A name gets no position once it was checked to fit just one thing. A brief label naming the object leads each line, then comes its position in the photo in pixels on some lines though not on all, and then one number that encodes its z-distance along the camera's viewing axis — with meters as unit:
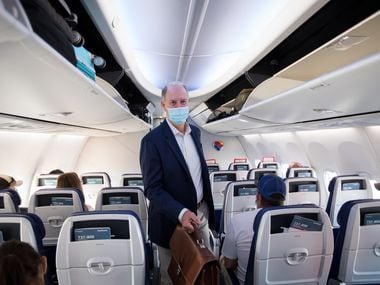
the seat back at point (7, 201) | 3.59
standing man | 2.29
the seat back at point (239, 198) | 4.94
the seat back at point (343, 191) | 4.69
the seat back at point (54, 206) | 3.89
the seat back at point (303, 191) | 4.95
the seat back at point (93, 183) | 7.07
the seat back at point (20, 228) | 2.38
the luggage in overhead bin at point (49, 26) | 1.75
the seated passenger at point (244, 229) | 2.90
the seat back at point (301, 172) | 6.76
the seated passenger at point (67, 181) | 5.00
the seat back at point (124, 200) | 4.35
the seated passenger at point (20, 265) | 1.50
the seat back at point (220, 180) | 6.76
